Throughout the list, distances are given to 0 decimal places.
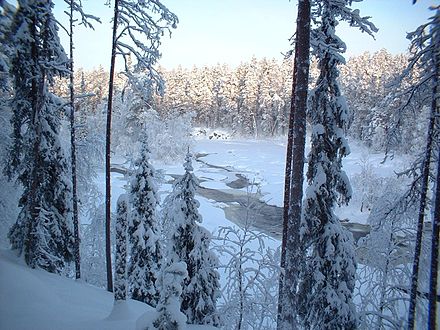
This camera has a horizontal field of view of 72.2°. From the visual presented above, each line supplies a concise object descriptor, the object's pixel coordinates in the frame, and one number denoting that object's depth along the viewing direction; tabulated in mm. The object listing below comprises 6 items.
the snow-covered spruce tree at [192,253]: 10227
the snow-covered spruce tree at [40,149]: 9672
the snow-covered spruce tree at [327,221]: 9281
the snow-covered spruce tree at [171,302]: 4781
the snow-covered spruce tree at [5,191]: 13848
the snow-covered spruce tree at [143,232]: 13977
